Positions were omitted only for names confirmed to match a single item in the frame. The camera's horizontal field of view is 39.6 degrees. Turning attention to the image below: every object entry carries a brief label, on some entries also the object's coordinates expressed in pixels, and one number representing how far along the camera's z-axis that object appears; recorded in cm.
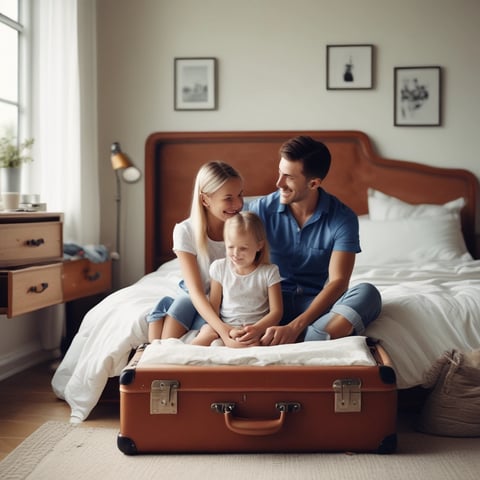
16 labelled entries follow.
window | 365
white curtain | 384
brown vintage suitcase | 207
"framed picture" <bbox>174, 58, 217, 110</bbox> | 437
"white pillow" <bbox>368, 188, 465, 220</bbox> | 409
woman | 248
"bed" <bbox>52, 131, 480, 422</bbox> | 250
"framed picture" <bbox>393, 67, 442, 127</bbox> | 429
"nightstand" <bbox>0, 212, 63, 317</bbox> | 280
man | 239
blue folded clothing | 351
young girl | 238
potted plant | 327
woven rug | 196
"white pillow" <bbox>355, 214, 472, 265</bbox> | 375
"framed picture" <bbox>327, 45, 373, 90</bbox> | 429
